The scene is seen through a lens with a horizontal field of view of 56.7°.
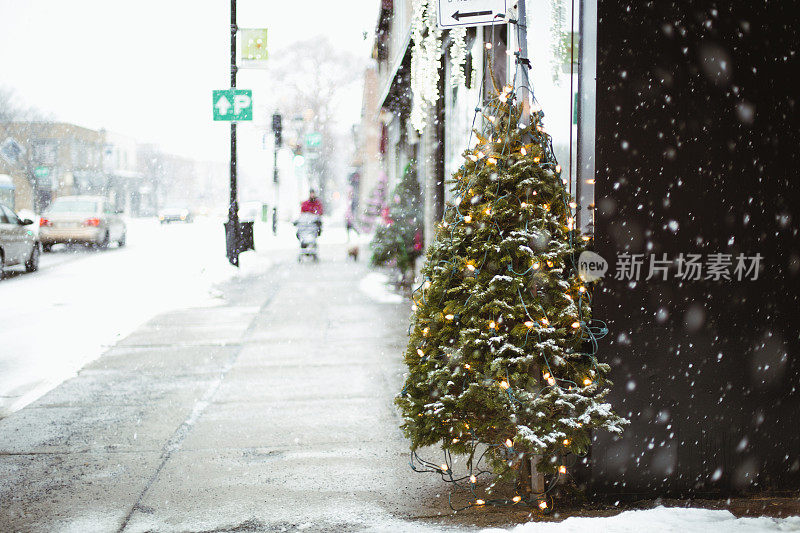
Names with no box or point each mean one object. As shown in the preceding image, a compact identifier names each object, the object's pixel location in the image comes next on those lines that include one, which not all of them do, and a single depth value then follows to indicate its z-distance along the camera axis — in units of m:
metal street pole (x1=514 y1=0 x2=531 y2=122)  4.20
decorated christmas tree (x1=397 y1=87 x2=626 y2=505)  3.79
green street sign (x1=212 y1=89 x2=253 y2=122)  16.19
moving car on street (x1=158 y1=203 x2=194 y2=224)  52.71
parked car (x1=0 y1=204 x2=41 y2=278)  15.30
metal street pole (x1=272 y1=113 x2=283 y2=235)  28.31
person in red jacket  18.83
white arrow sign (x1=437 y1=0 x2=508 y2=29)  4.59
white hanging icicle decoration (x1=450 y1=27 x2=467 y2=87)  5.55
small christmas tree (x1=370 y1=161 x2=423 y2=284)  13.66
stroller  18.62
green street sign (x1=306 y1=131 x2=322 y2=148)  32.16
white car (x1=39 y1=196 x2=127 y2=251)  22.36
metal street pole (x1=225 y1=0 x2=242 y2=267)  16.48
